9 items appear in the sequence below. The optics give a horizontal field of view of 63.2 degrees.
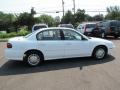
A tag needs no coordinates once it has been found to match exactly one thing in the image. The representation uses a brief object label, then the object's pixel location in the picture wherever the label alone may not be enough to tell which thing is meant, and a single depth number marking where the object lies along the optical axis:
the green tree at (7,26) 18.88
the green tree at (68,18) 26.10
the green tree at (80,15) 24.61
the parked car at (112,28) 8.69
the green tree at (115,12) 25.59
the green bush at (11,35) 11.70
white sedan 3.79
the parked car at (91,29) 9.44
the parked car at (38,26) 8.87
